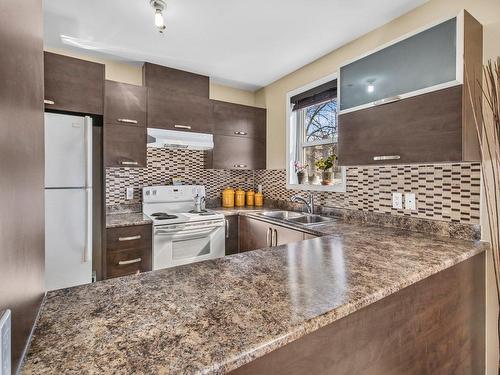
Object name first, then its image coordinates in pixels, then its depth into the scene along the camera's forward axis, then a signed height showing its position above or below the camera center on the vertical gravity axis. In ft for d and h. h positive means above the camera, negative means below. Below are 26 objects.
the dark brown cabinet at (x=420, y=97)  4.62 +1.75
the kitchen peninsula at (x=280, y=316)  1.86 -1.15
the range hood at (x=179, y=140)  8.89 +1.64
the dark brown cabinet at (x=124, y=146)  8.18 +1.29
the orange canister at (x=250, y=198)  11.79 -0.55
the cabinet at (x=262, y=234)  7.38 -1.51
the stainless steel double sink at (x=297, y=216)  8.60 -1.05
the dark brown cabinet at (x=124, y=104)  8.16 +2.63
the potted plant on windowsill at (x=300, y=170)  9.82 +0.60
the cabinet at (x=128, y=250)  7.45 -1.89
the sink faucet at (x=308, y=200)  8.95 -0.50
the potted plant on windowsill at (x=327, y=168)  8.78 +0.60
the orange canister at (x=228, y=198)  11.32 -0.53
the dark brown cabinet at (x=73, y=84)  7.06 +2.84
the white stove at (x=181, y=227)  7.98 -1.30
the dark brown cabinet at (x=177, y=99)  9.05 +3.12
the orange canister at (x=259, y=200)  11.66 -0.63
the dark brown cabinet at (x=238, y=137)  10.48 +2.04
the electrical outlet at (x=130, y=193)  9.45 -0.27
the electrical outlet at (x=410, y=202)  6.26 -0.38
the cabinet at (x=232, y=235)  9.46 -1.79
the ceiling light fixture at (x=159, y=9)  5.89 +4.09
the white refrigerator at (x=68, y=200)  6.40 -0.35
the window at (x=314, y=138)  8.85 +1.79
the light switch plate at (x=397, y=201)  6.53 -0.38
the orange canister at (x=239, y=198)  11.65 -0.55
